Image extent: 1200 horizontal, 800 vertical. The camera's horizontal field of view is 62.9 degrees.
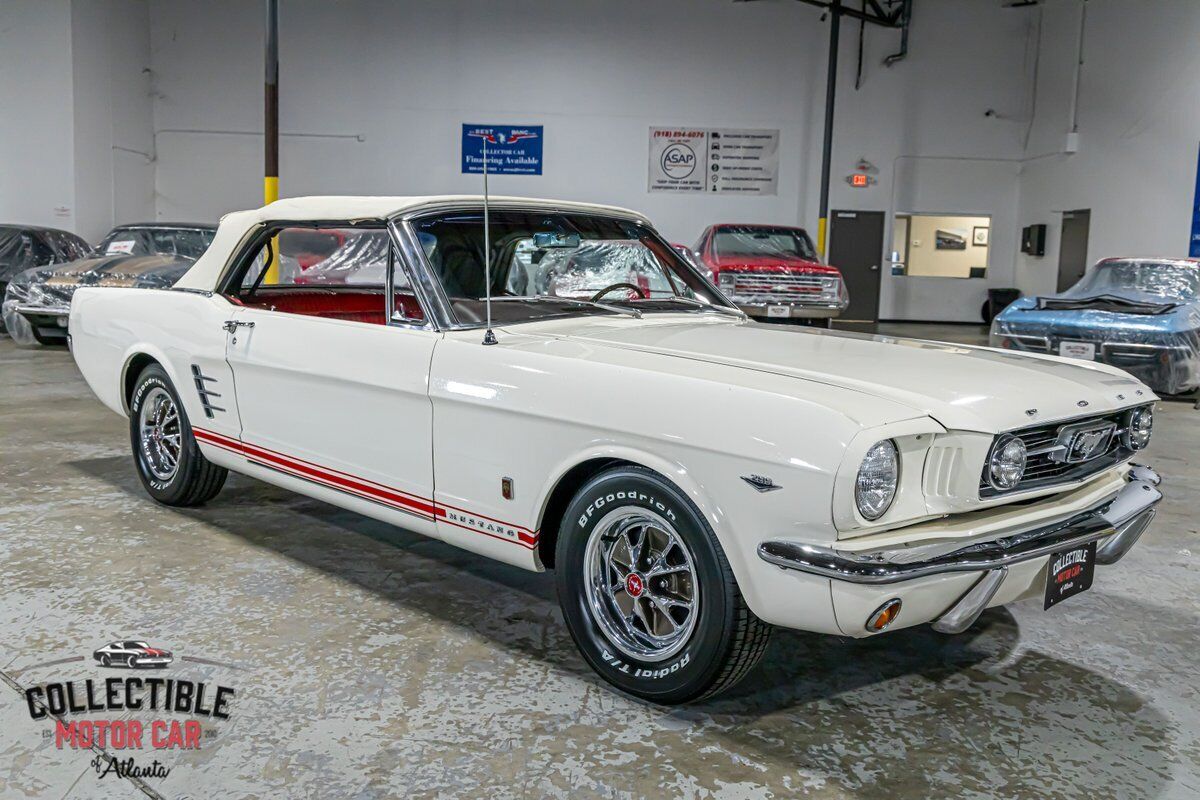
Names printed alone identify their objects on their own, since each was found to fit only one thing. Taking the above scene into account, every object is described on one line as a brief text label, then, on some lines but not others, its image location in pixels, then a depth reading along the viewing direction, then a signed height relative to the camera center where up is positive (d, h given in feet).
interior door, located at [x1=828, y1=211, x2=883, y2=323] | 59.52 +1.80
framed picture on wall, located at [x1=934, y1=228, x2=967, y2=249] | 65.98 +3.02
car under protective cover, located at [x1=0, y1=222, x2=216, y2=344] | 33.27 -0.90
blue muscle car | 27.40 -0.92
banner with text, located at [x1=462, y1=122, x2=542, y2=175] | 56.29 +6.90
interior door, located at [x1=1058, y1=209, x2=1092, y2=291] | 51.78 +2.26
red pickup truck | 37.11 -0.16
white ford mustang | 7.23 -1.40
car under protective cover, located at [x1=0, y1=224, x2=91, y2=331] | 40.19 +0.16
